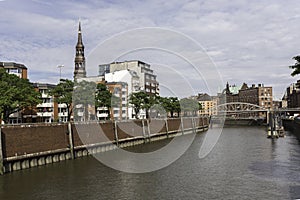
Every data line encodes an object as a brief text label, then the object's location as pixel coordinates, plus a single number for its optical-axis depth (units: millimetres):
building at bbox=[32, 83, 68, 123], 56807
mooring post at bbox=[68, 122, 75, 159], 33108
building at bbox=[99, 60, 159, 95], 88580
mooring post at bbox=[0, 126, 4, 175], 24718
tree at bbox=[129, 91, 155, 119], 60045
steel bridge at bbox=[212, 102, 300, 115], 131321
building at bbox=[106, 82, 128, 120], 70864
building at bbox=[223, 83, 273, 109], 133395
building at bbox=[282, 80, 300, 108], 116152
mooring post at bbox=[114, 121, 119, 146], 42496
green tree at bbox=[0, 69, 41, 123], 35690
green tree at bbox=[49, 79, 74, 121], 45778
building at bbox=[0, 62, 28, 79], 51074
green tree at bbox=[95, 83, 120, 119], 50128
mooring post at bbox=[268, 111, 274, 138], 56115
